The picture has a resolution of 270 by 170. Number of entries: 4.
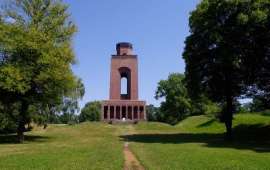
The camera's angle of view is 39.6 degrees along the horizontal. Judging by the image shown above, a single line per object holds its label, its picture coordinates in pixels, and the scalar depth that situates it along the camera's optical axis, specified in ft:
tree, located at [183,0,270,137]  105.70
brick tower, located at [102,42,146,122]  256.32
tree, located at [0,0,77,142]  102.58
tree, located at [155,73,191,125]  284.00
